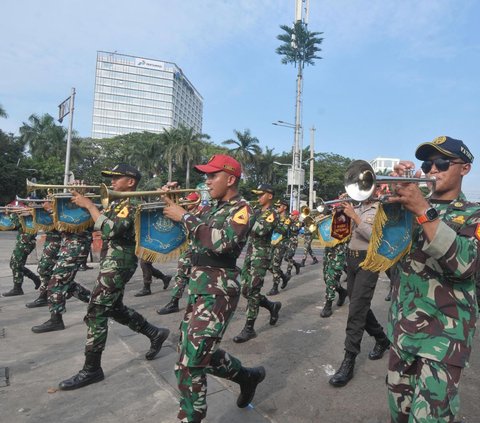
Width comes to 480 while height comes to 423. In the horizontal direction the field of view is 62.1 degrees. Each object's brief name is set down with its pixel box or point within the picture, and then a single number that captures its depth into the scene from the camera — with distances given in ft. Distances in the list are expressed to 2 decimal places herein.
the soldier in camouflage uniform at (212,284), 8.92
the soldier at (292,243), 30.07
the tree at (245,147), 169.48
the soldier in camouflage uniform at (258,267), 17.17
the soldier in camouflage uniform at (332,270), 21.43
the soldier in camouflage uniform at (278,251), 26.74
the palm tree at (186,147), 158.61
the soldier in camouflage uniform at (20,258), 24.57
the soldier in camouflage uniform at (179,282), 21.45
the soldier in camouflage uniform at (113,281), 12.55
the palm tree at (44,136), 148.25
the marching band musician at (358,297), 12.89
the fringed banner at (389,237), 6.94
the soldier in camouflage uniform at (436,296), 5.85
